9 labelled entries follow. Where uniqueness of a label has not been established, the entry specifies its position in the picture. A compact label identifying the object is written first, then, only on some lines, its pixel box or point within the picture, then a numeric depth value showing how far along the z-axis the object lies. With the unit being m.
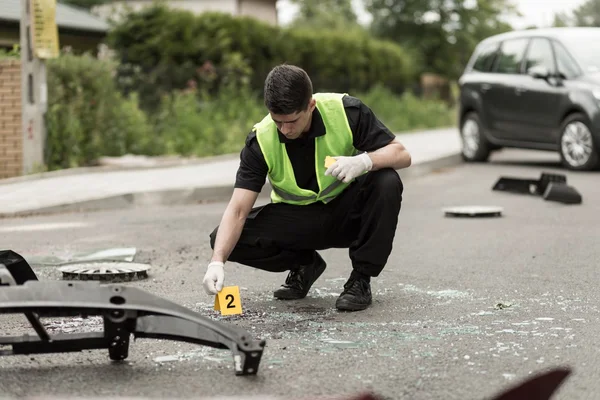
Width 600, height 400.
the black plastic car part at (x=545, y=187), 11.05
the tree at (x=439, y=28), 45.62
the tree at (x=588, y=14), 95.06
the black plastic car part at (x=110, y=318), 4.25
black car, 14.28
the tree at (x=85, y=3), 40.72
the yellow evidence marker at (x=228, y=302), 5.48
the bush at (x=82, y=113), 13.69
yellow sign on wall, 12.93
